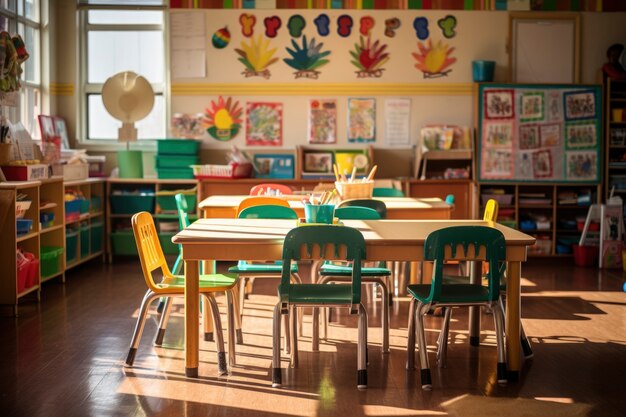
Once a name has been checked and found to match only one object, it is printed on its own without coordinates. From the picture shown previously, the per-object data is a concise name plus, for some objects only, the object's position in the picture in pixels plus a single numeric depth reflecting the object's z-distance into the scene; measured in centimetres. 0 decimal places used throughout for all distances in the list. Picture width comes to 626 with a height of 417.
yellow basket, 623
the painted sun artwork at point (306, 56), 891
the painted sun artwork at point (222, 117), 895
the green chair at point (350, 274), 474
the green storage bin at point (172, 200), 868
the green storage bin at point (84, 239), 808
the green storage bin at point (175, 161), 870
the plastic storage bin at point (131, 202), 869
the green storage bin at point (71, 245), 757
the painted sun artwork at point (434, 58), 891
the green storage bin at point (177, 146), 870
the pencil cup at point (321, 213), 453
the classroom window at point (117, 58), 909
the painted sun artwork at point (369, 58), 891
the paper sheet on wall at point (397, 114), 896
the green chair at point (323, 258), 399
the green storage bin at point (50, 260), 679
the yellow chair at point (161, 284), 436
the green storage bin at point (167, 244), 867
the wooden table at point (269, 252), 413
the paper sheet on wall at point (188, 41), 891
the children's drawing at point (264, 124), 897
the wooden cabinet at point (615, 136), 872
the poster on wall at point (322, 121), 895
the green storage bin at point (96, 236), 837
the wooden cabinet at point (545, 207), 880
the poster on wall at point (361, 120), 895
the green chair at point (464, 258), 407
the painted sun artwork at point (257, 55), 891
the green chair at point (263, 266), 495
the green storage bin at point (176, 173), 872
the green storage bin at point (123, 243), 866
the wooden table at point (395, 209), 628
